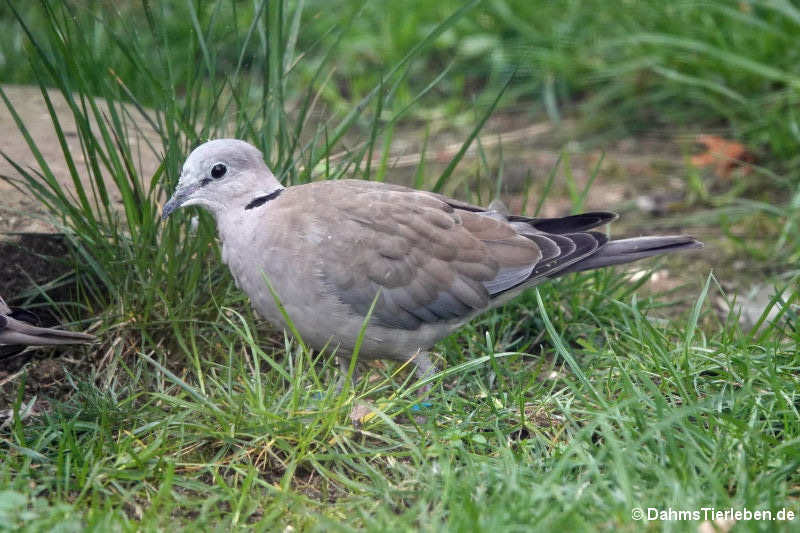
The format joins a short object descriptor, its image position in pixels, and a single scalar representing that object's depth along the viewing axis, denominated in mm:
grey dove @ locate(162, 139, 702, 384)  6578
